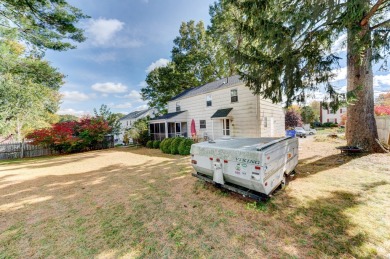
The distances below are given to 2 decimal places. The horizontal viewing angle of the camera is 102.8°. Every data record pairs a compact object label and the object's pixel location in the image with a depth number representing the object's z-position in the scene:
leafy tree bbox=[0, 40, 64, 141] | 11.15
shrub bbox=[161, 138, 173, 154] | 11.88
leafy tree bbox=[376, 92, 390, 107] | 33.47
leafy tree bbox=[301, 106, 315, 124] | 37.23
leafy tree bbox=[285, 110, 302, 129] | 30.31
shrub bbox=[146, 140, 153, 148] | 15.85
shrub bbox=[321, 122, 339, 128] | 34.81
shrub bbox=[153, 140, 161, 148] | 15.08
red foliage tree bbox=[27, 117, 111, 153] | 13.93
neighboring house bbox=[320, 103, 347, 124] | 41.33
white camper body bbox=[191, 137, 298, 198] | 3.15
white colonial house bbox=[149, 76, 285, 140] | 12.91
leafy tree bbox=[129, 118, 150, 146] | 17.42
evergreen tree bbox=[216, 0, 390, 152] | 4.46
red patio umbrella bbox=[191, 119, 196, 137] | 15.24
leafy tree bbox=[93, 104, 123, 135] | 17.99
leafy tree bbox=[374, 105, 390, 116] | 11.37
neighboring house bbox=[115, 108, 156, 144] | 34.65
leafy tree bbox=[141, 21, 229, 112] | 24.00
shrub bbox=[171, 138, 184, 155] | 11.24
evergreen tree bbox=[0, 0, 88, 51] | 8.81
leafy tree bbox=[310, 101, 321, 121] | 42.25
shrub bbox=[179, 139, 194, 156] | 10.58
